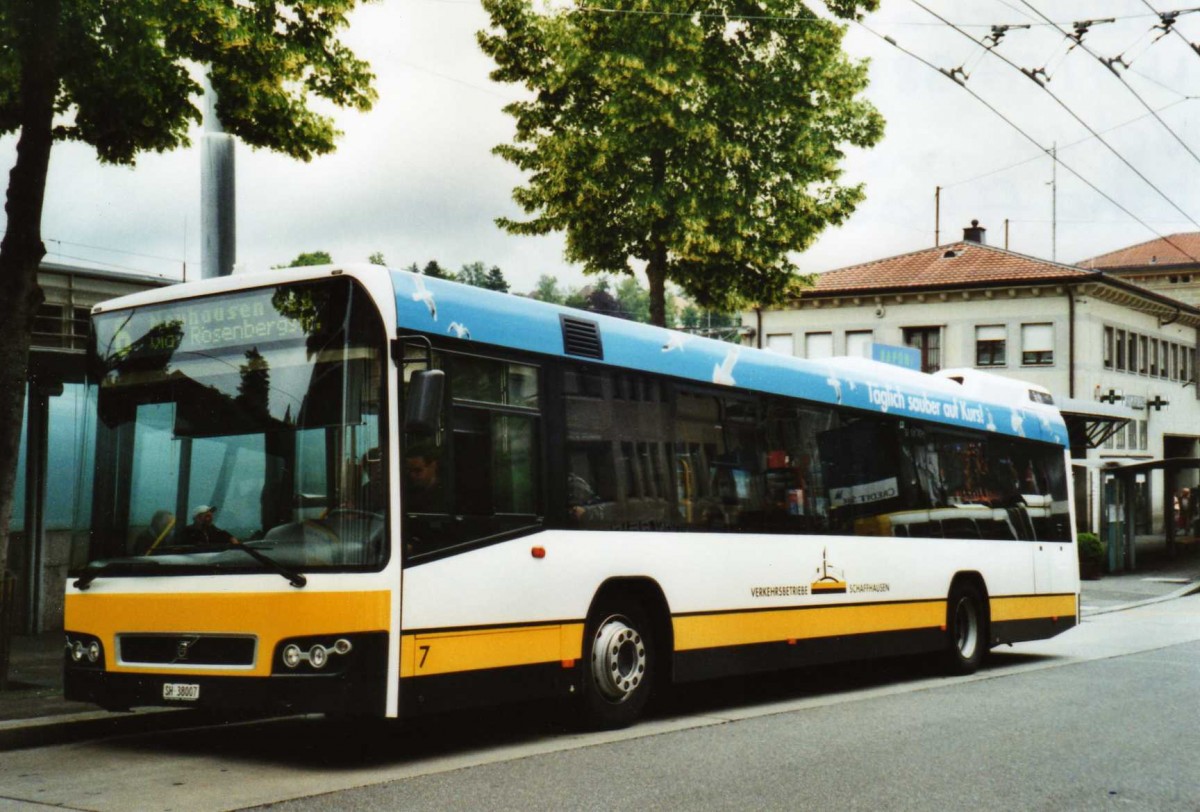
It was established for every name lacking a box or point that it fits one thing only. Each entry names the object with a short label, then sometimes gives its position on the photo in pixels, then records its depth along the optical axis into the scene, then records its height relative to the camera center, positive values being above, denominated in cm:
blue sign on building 3105 +393
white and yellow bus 793 +10
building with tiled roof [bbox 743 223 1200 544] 4891 +743
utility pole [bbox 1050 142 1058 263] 6193 +1355
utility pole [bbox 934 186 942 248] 6333 +1404
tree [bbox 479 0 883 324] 2241 +633
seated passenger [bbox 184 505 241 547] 820 -9
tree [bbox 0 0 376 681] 1063 +355
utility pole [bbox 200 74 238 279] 1244 +278
